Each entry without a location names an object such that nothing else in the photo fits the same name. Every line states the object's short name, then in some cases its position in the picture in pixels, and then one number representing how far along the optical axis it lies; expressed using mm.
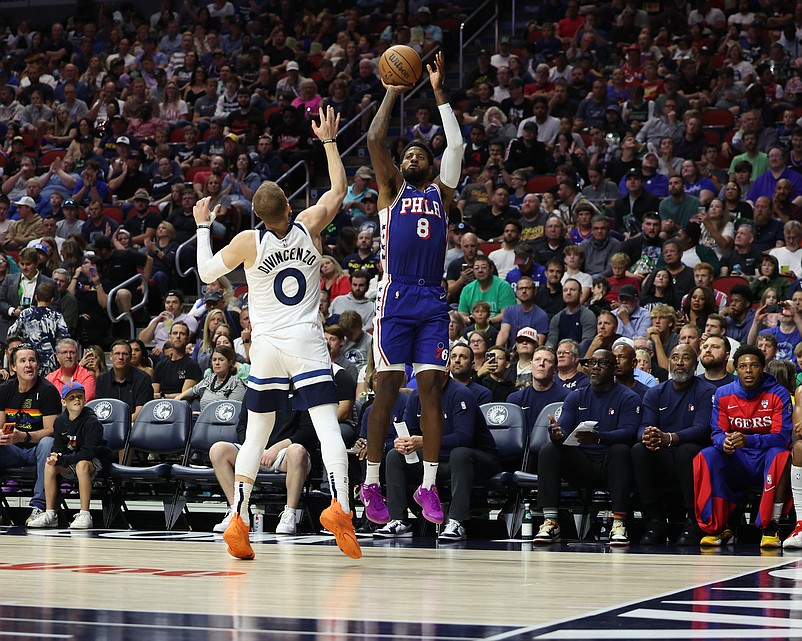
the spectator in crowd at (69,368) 23625
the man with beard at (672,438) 16484
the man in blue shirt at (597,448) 16422
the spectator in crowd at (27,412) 20500
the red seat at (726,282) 22875
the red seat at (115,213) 33375
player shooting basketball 14242
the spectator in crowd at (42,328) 25687
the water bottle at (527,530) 17406
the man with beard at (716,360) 17547
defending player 13375
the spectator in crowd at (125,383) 22344
